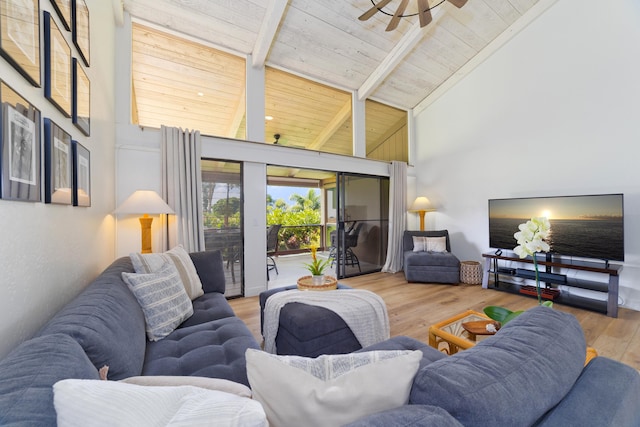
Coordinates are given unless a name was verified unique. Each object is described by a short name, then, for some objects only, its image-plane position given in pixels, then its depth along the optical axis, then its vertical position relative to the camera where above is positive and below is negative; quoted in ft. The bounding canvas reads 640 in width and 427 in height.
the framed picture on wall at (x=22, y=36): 2.93 +2.26
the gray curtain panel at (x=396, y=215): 15.81 -0.21
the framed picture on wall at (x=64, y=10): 4.32 +3.64
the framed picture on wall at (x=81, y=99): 5.10 +2.49
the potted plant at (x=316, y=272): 7.53 -1.82
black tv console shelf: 8.94 -2.85
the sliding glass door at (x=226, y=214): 10.99 -0.06
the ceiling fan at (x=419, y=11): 8.20 +6.75
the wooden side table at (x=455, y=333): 4.86 -2.54
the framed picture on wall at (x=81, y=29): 5.18 +4.08
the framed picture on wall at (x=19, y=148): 2.91 +0.84
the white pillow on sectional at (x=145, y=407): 1.40 -1.14
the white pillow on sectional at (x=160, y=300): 4.87 -1.77
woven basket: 13.10 -3.21
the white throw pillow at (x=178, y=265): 5.84 -1.27
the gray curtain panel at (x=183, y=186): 9.89 +1.06
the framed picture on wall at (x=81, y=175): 5.14 +0.85
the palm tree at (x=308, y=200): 26.78 +1.29
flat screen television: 9.29 -0.45
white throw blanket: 5.96 -2.40
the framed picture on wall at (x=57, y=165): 3.97 +0.83
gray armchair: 13.01 -2.90
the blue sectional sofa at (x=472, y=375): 1.65 -1.27
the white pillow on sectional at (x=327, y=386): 1.79 -1.28
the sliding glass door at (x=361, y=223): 14.74 -0.71
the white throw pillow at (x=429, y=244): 14.29 -1.84
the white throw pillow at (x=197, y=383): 2.41 -1.67
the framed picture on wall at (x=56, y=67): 3.92 +2.46
